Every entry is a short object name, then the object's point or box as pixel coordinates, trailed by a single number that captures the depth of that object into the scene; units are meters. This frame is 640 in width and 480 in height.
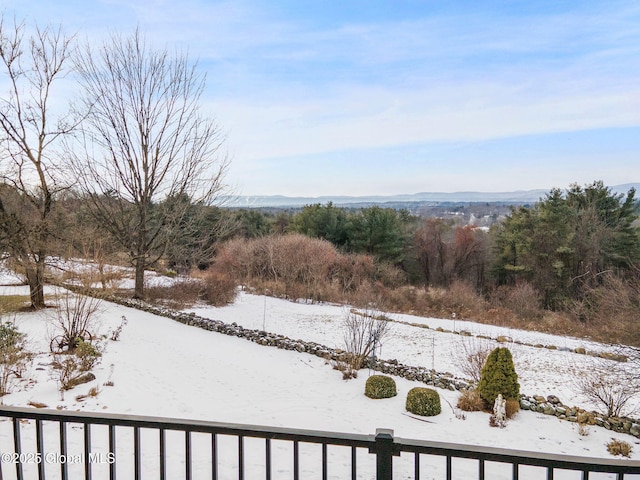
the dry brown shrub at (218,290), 12.73
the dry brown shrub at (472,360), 6.34
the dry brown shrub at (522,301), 14.29
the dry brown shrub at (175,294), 12.14
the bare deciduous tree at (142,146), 11.07
